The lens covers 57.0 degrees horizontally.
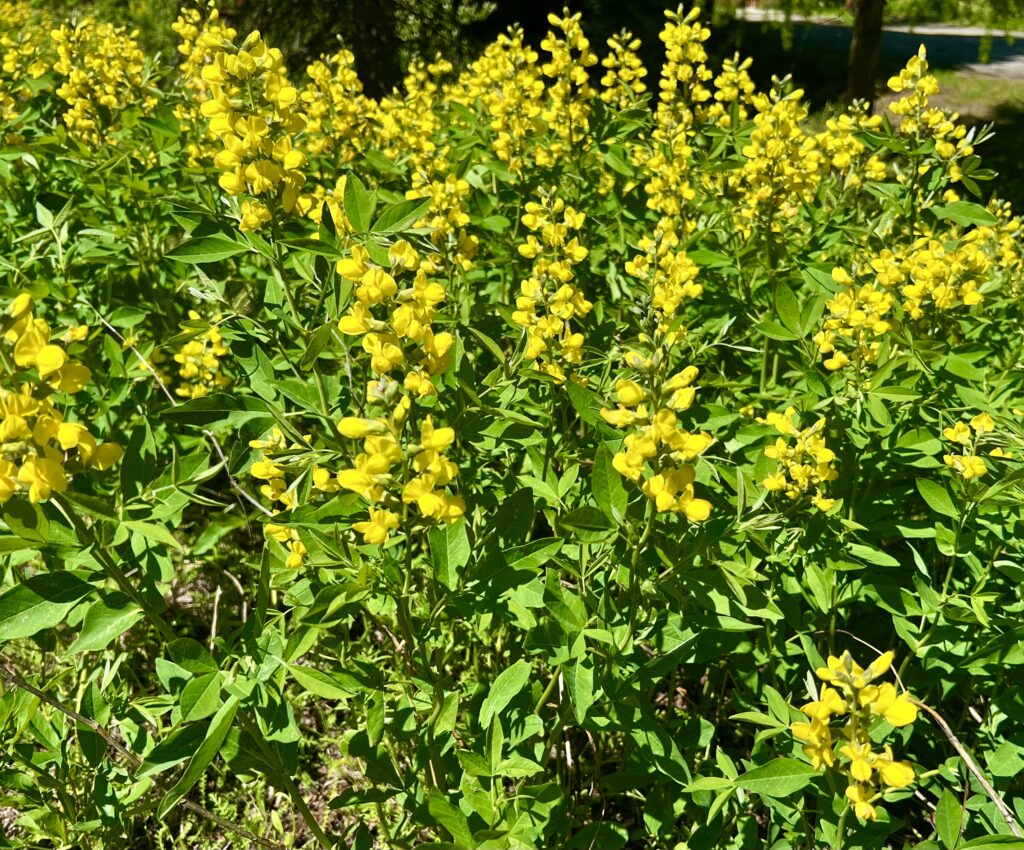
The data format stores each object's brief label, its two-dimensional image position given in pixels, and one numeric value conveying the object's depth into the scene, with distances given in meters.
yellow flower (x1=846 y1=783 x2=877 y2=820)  0.58
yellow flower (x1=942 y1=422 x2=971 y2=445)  0.78
